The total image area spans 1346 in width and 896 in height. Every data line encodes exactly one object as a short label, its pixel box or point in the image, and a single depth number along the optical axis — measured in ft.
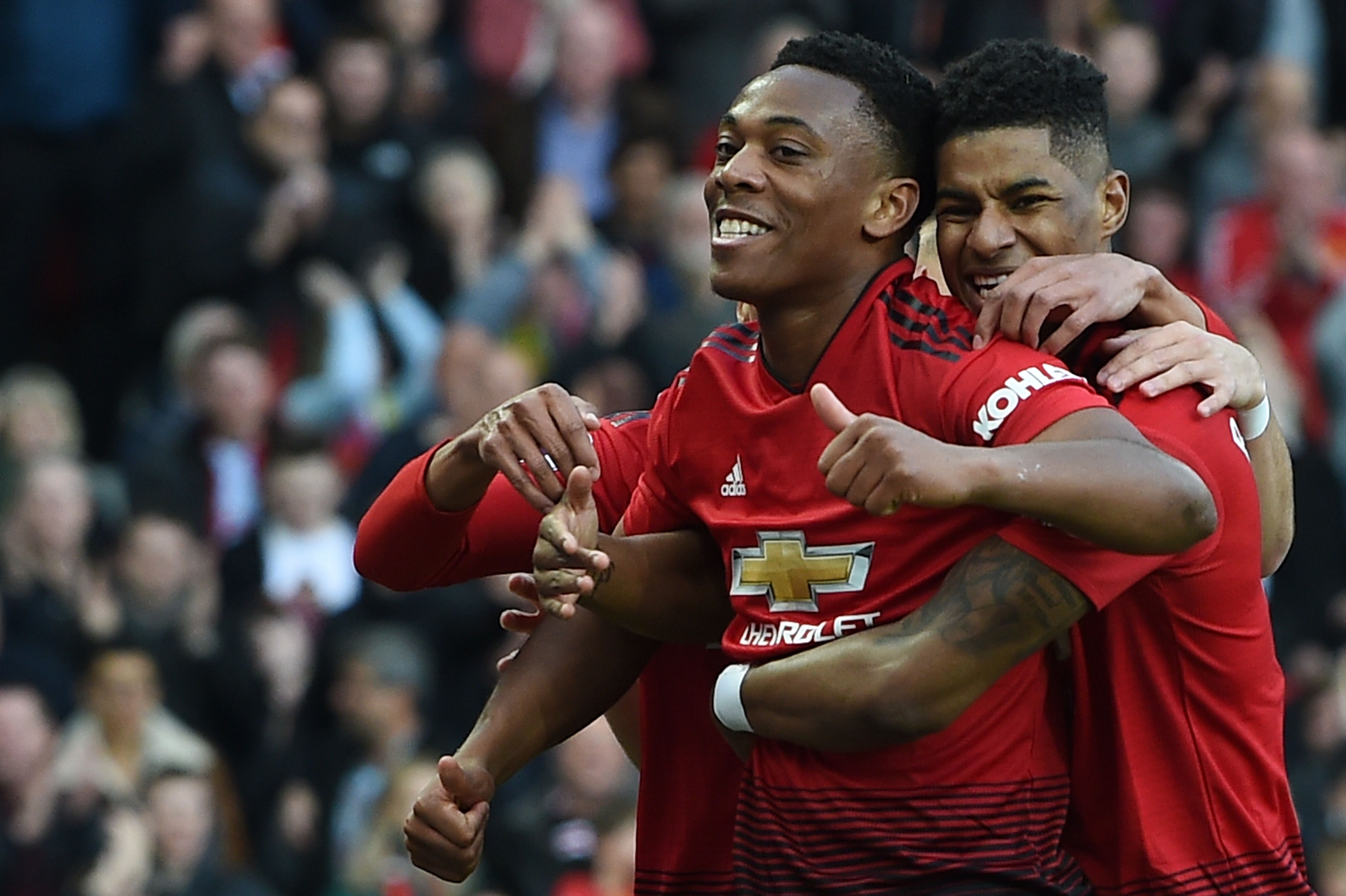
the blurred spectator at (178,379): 49.24
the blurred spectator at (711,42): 52.39
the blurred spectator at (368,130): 50.88
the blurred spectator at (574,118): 51.96
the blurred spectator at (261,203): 49.75
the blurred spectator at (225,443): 48.26
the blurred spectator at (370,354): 49.16
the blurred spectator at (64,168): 51.13
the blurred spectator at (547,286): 49.11
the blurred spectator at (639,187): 51.13
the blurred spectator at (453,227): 50.57
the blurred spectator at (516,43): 52.70
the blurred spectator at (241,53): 50.31
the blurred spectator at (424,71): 51.85
